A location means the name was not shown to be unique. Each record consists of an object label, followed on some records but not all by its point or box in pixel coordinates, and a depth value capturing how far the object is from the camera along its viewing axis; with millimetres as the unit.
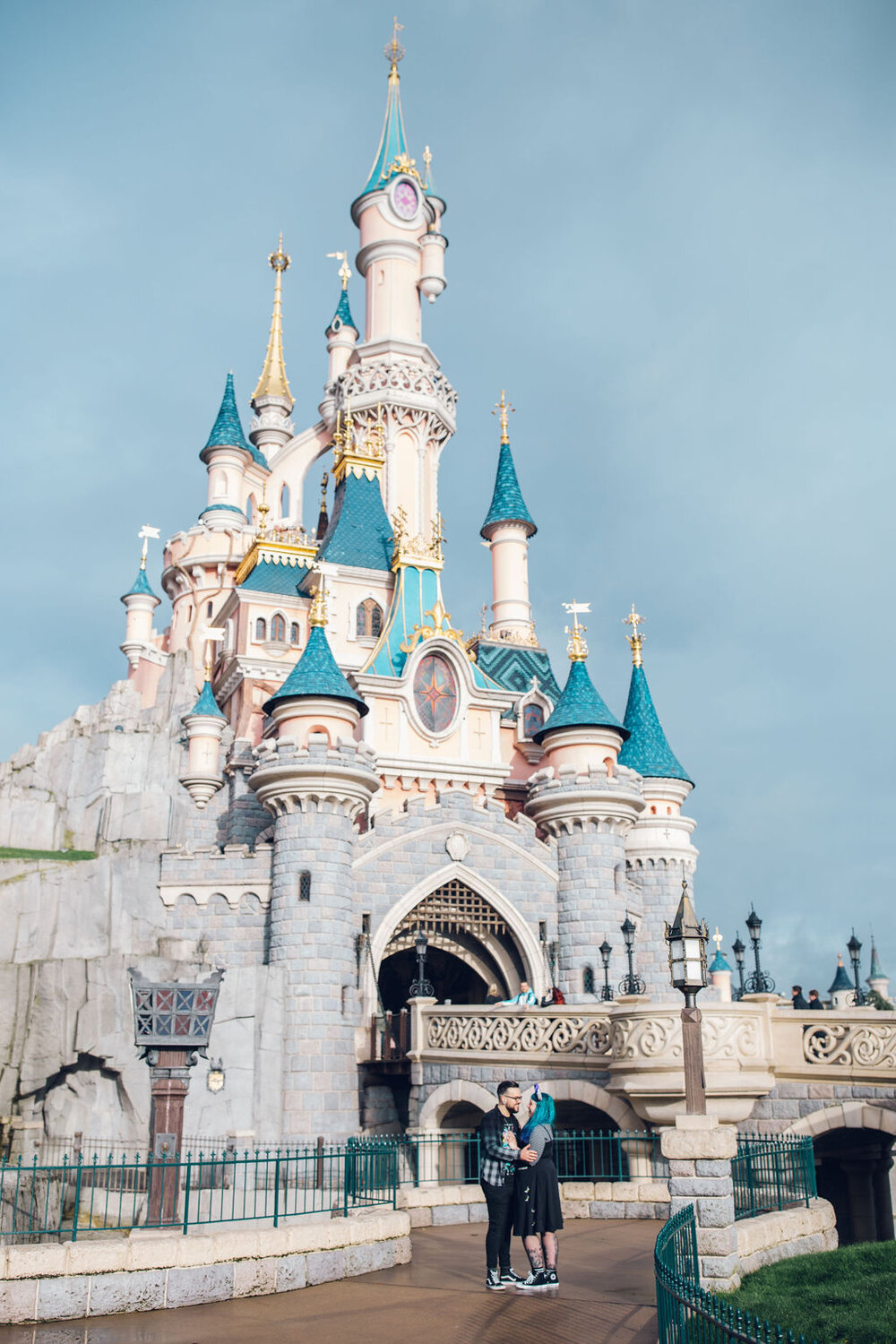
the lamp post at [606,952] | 26625
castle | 24406
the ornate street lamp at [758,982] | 19219
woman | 9547
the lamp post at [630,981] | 23188
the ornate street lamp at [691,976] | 10531
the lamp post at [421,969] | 23891
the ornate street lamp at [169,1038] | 12227
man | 9531
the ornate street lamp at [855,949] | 24061
